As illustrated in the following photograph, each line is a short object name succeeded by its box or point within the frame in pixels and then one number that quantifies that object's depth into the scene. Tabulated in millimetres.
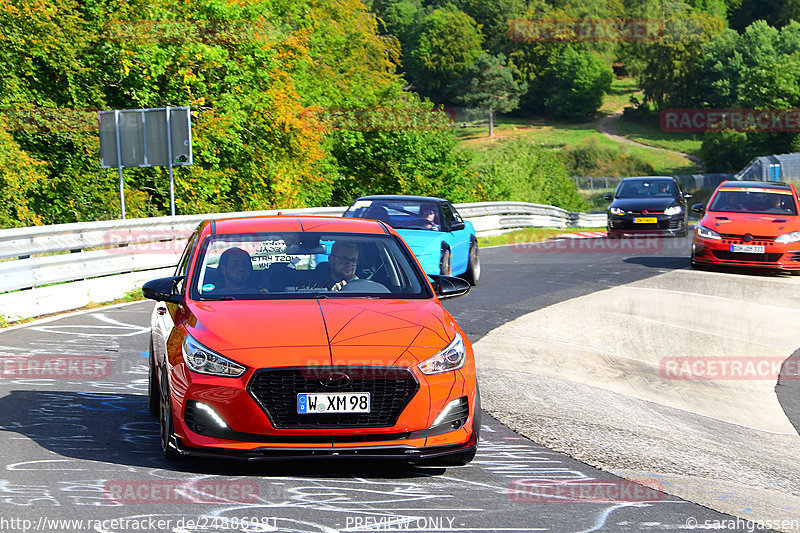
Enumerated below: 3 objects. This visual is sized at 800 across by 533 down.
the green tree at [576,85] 144875
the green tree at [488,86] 139250
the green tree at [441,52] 147125
